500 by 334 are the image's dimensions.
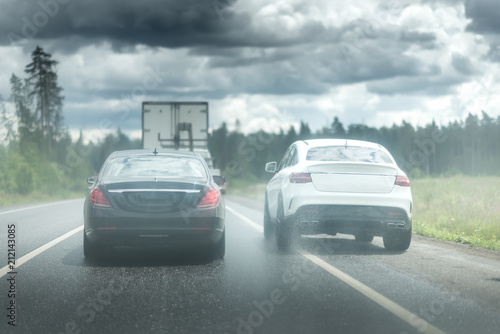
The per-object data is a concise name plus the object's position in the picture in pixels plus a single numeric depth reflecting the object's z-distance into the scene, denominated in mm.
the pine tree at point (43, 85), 69312
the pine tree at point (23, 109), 75500
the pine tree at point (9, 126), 82356
